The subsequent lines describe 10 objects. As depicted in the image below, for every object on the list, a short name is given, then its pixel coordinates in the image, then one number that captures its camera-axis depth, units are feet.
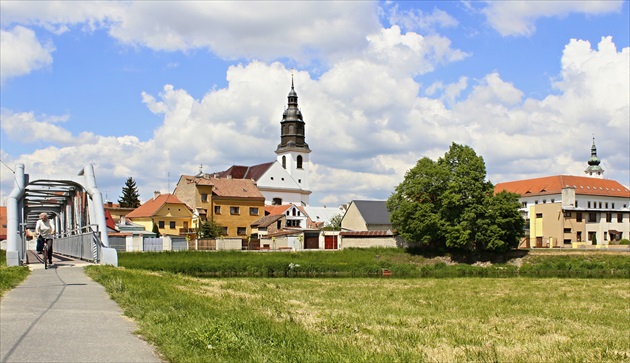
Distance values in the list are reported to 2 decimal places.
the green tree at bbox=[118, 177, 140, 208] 406.41
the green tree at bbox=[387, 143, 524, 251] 207.62
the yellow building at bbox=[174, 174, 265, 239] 295.07
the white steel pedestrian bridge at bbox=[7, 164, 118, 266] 89.81
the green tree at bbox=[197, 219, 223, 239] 271.28
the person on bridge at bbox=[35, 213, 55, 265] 74.84
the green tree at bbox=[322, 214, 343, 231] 350.60
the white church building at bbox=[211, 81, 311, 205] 401.49
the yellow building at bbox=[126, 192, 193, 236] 284.82
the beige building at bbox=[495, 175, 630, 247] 294.05
